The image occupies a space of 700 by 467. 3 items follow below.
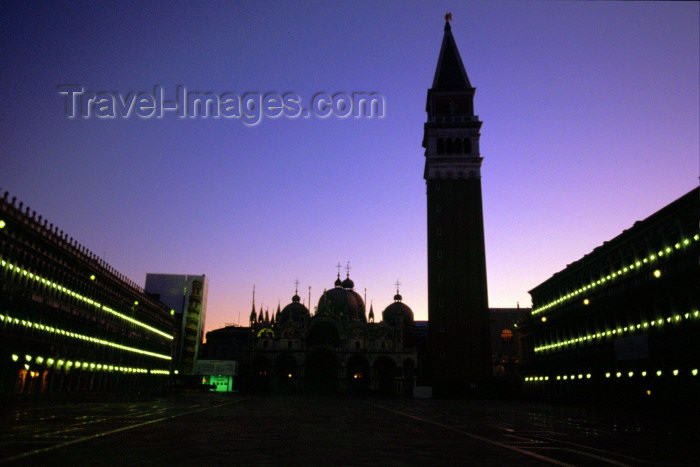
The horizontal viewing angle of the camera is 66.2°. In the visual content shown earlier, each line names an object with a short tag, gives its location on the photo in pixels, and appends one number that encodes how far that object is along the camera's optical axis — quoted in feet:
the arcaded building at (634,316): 137.08
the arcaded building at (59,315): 150.41
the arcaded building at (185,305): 377.91
